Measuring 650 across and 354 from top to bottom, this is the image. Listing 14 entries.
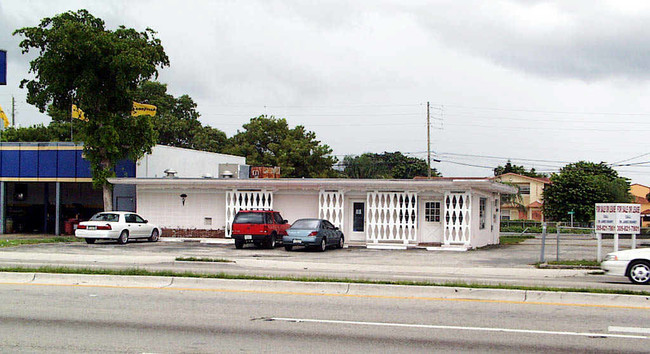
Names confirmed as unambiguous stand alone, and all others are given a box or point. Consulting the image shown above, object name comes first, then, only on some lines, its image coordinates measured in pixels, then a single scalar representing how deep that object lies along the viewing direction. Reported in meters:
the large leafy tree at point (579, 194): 68.38
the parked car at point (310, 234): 27.23
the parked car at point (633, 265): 16.59
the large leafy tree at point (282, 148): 65.38
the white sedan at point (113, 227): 29.92
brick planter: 34.31
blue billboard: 20.84
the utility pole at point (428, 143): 63.47
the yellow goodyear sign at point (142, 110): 39.90
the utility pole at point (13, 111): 84.75
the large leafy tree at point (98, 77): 33.09
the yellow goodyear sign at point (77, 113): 37.07
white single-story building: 30.19
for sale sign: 20.34
